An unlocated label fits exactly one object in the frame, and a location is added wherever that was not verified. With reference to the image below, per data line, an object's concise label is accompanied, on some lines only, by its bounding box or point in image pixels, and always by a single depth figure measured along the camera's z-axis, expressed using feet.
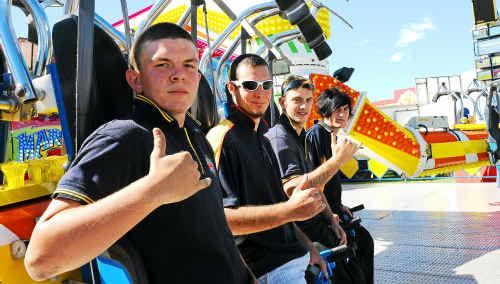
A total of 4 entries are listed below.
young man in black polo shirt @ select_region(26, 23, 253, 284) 2.21
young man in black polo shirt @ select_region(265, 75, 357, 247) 5.70
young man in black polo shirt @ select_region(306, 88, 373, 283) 7.89
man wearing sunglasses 4.22
